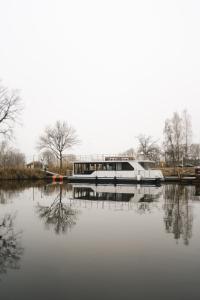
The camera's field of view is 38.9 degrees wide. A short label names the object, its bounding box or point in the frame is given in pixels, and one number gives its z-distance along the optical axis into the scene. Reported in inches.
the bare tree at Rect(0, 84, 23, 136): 1627.7
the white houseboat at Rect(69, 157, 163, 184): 1562.5
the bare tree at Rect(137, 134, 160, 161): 2775.6
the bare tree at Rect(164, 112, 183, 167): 2150.0
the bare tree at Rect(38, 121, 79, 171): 2381.9
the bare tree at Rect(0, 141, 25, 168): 3182.3
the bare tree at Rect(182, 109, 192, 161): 2217.8
